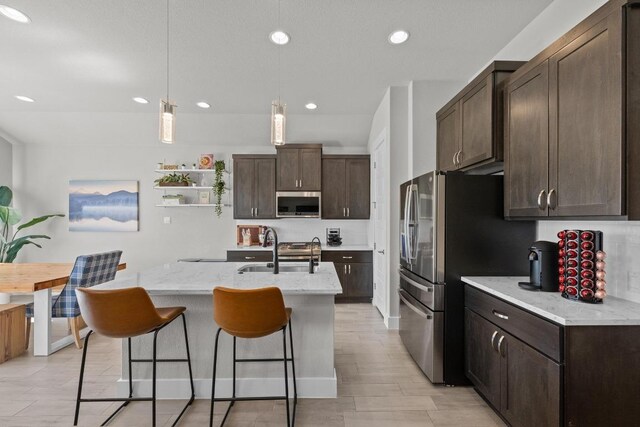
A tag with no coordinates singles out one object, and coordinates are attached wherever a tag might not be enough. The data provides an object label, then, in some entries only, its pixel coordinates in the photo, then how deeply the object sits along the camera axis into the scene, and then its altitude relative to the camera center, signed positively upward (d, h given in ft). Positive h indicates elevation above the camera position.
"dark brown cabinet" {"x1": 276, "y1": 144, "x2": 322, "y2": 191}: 16.72 +2.54
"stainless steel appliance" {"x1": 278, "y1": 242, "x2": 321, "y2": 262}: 15.96 -1.87
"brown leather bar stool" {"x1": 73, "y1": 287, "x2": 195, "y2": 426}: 5.98 -1.86
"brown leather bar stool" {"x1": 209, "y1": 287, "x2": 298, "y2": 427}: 5.82 -1.79
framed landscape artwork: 17.65 +0.46
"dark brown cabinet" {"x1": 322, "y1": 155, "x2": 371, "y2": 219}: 16.92 +1.57
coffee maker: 6.53 -1.04
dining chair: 10.05 -2.24
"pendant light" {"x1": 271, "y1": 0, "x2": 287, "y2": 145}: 7.61 +2.29
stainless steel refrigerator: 8.03 -0.79
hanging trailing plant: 16.94 +1.70
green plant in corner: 15.65 -0.56
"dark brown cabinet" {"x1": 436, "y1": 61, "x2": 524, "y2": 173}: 7.80 +2.55
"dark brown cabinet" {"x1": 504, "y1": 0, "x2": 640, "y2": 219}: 4.70 +1.66
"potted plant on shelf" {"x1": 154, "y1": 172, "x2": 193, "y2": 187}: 17.16 +1.87
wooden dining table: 9.20 -2.19
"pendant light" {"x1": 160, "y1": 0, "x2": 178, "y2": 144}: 7.18 +2.17
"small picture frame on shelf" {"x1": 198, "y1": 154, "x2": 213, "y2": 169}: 17.31 +2.98
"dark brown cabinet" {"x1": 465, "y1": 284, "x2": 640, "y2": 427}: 4.80 -2.47
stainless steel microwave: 16.70 +0.64
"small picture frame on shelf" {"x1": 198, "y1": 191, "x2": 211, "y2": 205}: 17.46 +0.97
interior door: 12.96 -0.52
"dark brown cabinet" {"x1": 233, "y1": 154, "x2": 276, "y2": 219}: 16.97 +1.70
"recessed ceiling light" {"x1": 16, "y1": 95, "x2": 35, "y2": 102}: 13.66 +5.11
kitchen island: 7.57 -3.26
